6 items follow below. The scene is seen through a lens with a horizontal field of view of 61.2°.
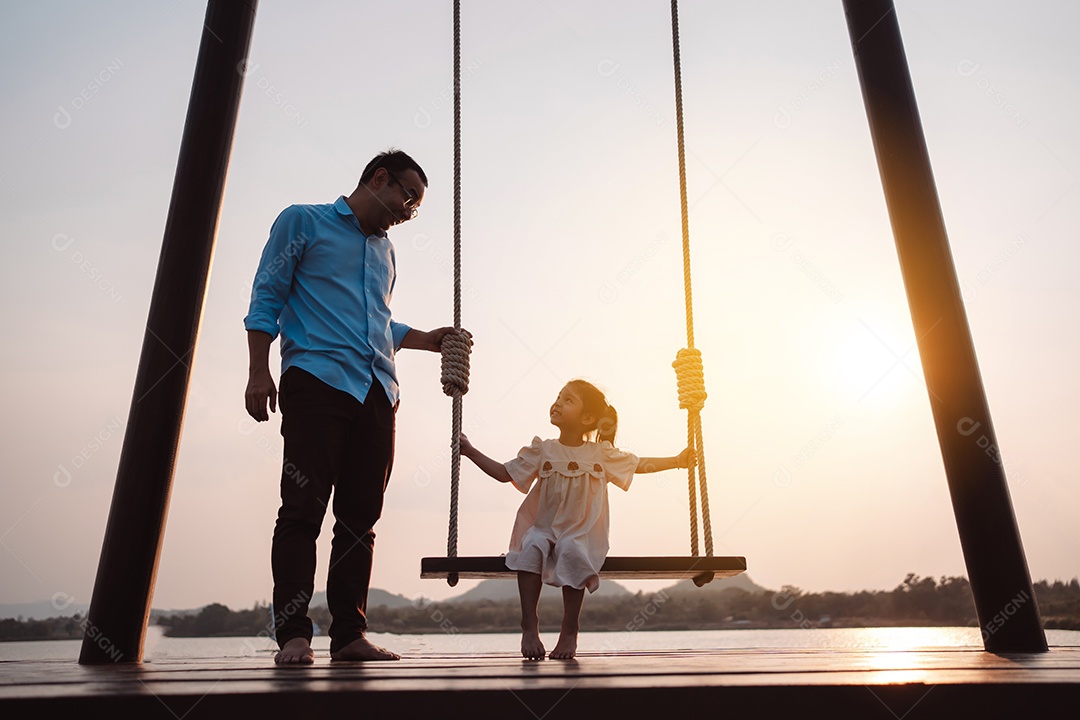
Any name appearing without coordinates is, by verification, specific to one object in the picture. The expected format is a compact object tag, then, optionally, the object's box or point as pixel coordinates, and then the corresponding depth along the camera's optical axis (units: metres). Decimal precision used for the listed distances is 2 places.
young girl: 3.15
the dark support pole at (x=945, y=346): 2.89
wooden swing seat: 2.92
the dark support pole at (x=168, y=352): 2.96
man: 2.62
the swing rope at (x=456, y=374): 3.25
